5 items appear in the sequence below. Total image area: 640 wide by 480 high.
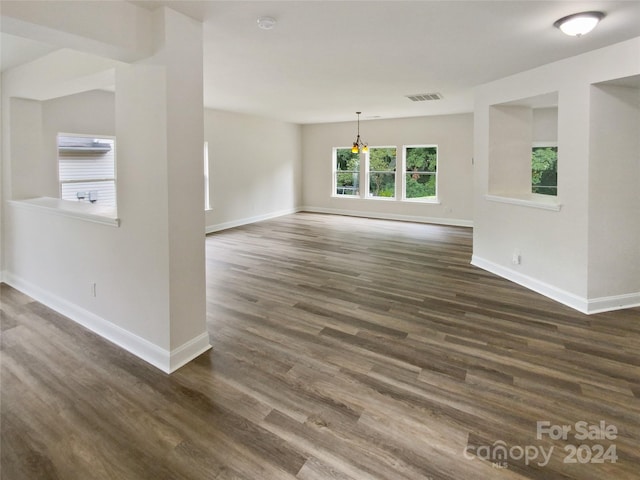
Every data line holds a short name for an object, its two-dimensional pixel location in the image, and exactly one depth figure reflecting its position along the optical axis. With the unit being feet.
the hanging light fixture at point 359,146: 28.64
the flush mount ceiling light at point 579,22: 8.86
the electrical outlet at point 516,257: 15.03
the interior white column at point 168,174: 8.18
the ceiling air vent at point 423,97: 19.66
